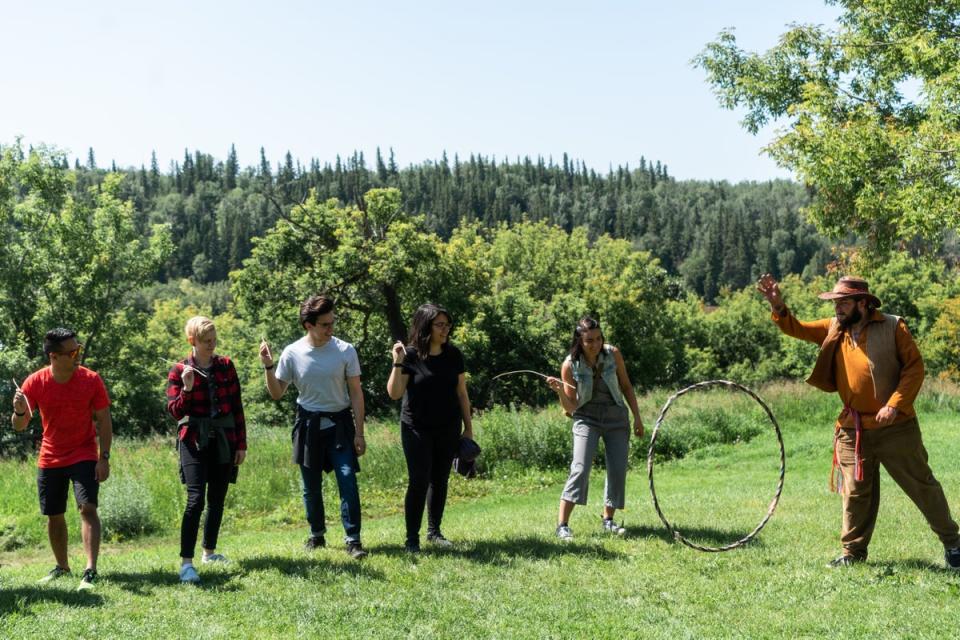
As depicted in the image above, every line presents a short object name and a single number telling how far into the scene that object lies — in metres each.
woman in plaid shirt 6.96
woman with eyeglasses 7.59
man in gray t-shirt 7.46
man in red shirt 6.87
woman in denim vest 8.34
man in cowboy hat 6.79
